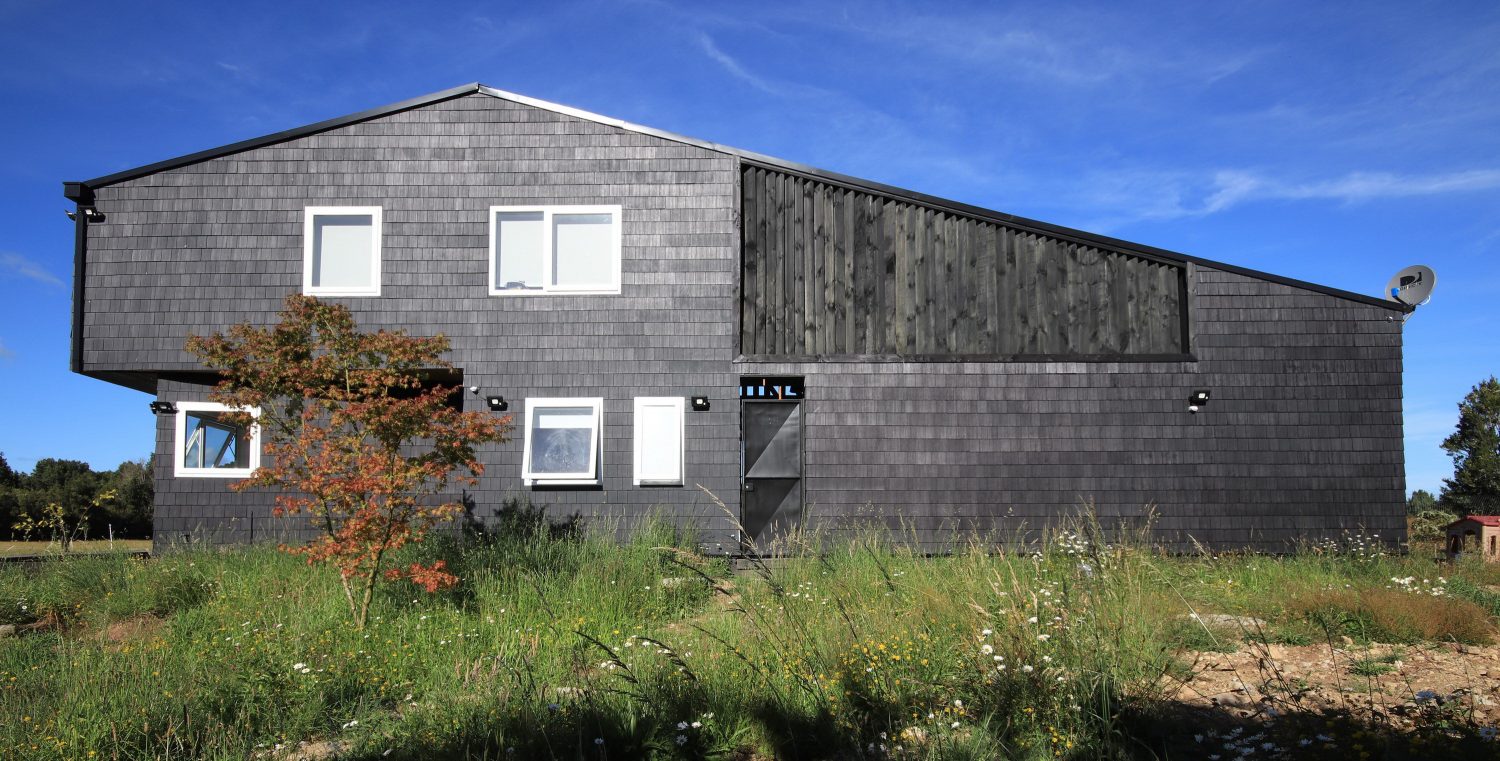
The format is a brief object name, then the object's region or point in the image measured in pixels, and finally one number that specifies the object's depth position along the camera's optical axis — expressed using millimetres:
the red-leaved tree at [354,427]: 7637
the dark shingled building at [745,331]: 11797
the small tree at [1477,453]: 22500
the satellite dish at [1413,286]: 11703
